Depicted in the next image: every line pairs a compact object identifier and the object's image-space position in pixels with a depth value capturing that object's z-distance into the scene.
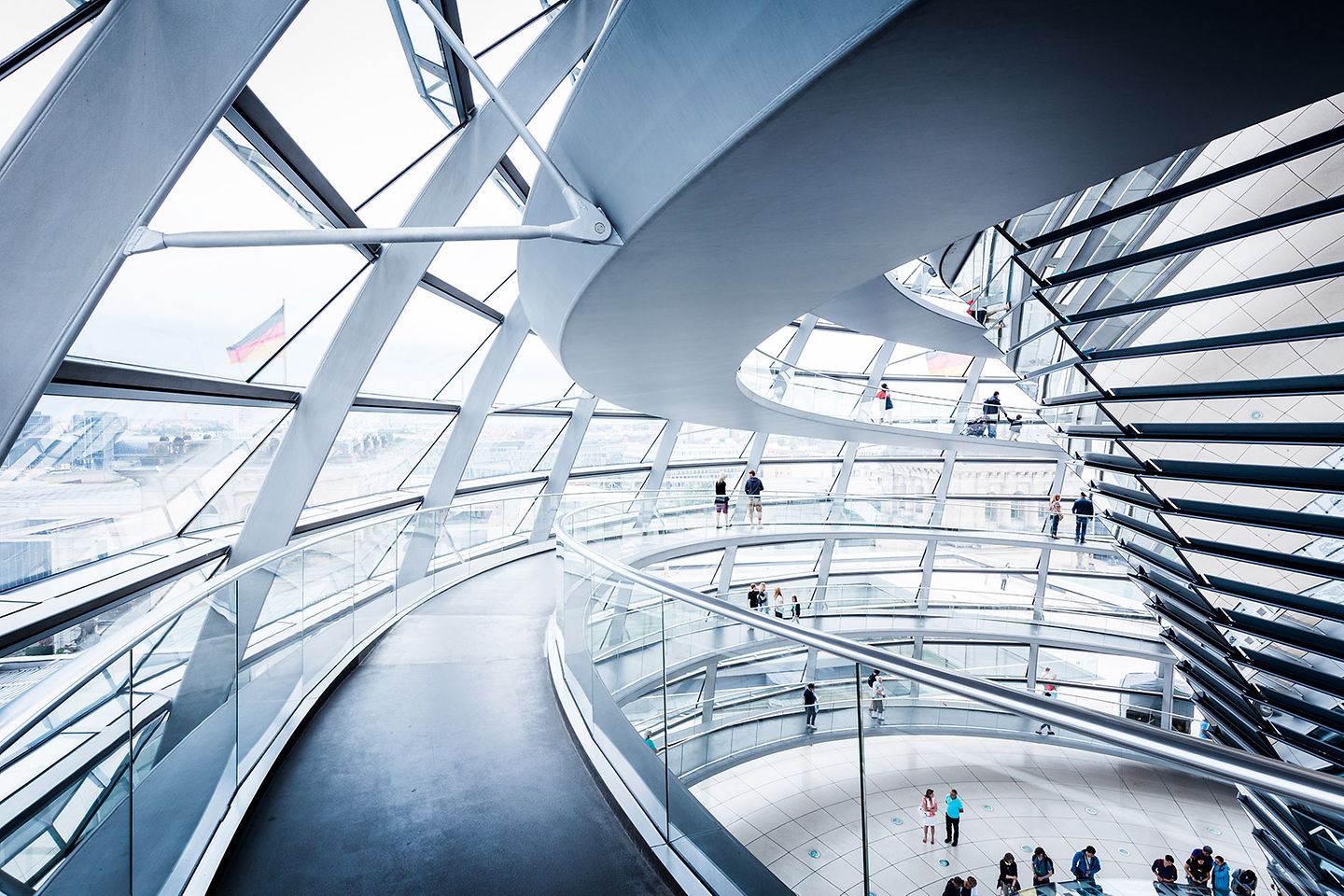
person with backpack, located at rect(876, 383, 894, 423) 19.12
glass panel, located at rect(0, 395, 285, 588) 6.23
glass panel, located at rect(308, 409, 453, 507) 11.14
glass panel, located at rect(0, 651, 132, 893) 1.82
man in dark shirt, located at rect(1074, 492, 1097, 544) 18.22
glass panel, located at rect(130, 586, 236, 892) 2.54
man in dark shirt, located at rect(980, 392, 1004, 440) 20.09
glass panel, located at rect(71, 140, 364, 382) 6.10
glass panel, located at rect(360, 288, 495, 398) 11.07
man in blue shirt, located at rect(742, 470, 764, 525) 18.59
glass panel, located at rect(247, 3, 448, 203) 5.96
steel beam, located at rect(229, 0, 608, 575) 7.85
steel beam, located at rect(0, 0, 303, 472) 4.02
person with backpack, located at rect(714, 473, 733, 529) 17.38
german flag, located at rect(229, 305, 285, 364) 7.84
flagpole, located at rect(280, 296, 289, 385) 8.34
